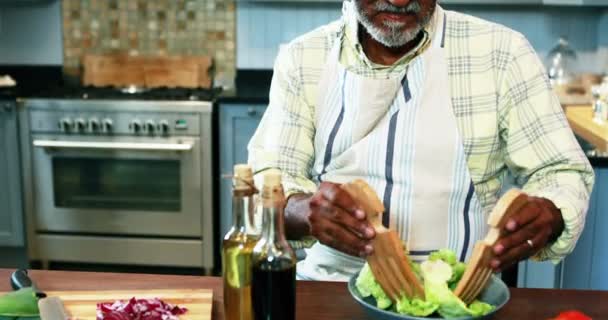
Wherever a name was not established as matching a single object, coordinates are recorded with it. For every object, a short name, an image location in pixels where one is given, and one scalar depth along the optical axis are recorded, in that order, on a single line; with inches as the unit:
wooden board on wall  134.3
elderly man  50.6
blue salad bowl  36.9
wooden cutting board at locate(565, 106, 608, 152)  81.5
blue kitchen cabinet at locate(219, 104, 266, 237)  119.6
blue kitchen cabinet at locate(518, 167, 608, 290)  80.0
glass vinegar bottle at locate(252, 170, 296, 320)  34.7
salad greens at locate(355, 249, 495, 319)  37.3
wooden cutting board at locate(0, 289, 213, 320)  41.4
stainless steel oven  117.7
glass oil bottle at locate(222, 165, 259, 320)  35.2
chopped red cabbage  39.9
